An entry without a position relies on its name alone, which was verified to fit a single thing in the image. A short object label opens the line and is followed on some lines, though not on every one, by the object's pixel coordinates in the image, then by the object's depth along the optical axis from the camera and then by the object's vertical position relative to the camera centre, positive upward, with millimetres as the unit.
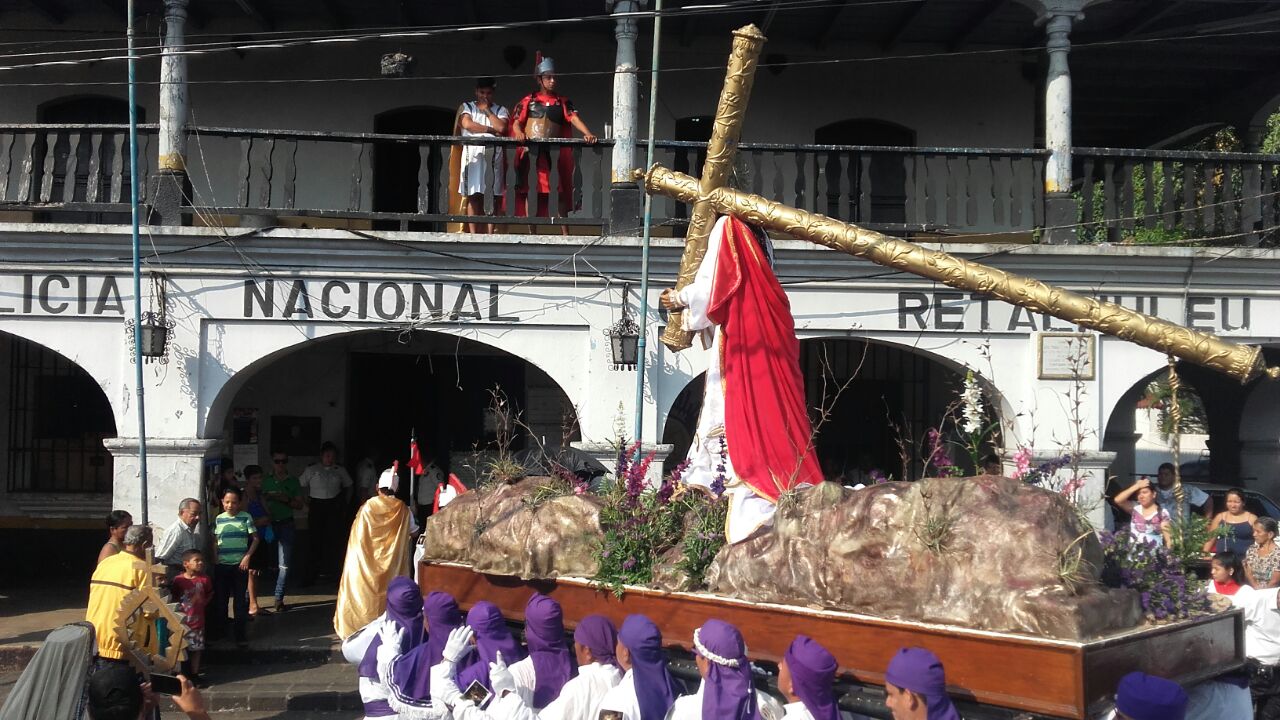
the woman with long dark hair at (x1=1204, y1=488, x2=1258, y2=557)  9820 -1430
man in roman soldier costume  11336 +2208
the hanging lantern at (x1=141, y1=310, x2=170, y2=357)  10305 +138
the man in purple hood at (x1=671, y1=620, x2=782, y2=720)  4418 -1249
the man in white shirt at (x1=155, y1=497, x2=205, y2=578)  9258 -1497
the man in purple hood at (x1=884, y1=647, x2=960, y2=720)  3930 -1131
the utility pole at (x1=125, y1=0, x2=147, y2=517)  9773 +476
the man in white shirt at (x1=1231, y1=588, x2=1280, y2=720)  6910 -1721
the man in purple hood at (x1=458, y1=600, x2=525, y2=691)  4980 -1293
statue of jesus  6262 -96
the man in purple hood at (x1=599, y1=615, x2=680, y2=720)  4641 -1335
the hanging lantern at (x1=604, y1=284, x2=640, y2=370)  10516 +102
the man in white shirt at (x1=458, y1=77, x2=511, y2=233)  11141 +1906
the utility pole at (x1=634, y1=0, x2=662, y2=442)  9938 +712
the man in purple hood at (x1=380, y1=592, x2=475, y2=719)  5246 -1424
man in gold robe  9617 -1708
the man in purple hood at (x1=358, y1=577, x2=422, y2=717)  5383 -1317
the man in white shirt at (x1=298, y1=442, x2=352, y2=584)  12602 -1664
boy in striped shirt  9898 -1772
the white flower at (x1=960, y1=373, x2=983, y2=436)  5699 -263
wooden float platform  4199 -1181
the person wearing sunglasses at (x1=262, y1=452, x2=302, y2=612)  11375 -1549
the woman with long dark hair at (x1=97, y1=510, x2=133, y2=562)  8328 -1253
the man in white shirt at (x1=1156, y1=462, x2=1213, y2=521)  10318 -1302
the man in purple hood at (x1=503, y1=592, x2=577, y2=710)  5172 -1377
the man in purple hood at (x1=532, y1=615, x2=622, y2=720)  4773 -1350
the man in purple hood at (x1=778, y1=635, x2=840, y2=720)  4215 -1194
